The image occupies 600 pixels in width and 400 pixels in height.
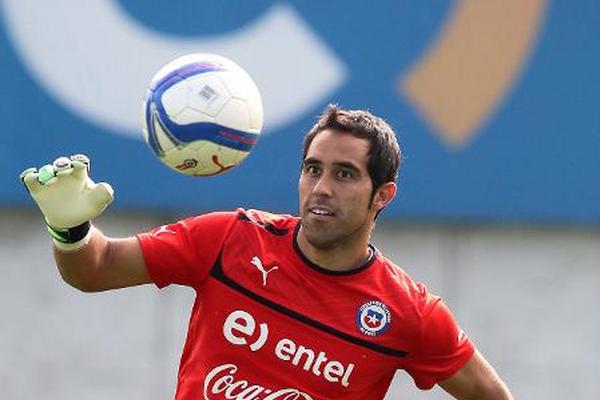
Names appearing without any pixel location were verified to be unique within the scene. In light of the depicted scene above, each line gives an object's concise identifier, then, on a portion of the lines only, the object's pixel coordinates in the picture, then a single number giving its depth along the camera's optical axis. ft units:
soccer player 40.45
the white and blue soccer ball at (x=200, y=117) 40.63
